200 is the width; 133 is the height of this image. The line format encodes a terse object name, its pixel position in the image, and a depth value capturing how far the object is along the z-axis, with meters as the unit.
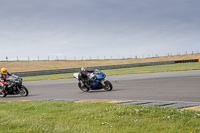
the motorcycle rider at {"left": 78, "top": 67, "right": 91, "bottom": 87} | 14.23
